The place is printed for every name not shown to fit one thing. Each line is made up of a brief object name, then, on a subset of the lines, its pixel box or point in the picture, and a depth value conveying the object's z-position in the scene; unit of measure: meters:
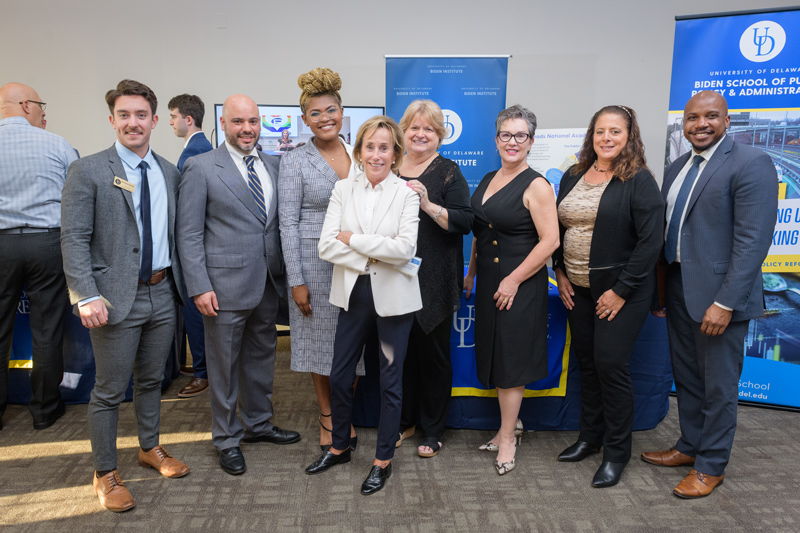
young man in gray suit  2.00
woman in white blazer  2.11
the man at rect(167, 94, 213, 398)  3.54
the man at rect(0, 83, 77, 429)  2.79
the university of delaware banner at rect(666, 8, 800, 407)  3.09
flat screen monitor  4.81
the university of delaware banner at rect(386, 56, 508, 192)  4.04
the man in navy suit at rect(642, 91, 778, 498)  2.07
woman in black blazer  2.17
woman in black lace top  2.35
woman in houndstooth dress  2.35
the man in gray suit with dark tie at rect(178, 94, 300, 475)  2.26
